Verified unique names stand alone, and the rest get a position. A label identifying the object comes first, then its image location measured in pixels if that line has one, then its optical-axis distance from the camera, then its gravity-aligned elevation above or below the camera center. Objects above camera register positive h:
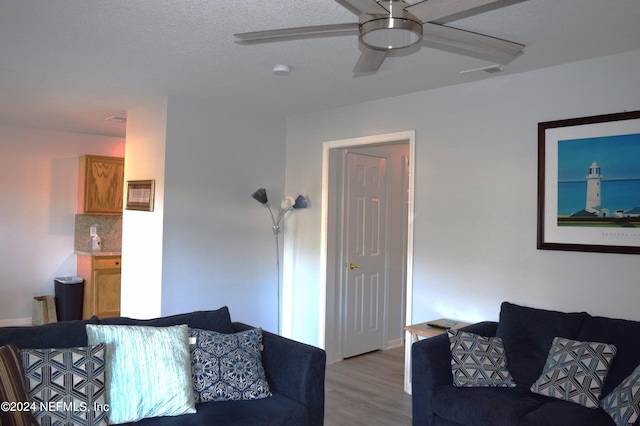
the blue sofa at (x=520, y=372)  2.64 -0.90
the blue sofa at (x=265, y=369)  2.37 -0.85
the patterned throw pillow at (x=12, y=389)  1.99 -0.73
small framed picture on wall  4.70 +0.20
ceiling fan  1.80 +0.77
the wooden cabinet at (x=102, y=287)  6.12 -0.90
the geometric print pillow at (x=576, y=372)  2.72 -0.83
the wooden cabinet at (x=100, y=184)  6.47 +0.40
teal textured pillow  2.35 -0.77
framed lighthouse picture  3.11 +0.28
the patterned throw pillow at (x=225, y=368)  2.59 -0.81
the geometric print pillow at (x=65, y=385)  2.14 -0.77
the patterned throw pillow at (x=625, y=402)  2.46 -0.90
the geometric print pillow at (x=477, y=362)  3.02 -0.86
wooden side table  3.67 -0.81
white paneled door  5.23 -0.37
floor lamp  4.99 +0.13
